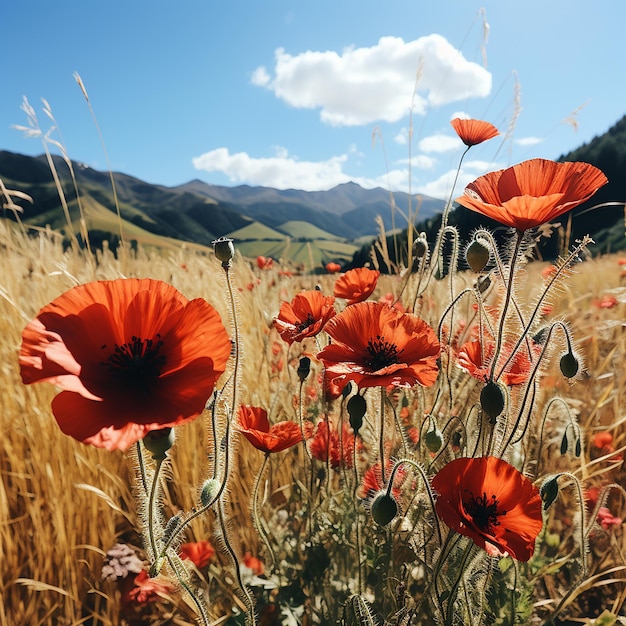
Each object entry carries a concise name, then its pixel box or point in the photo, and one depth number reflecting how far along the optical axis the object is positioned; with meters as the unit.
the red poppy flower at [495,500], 0.28
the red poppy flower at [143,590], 0.48
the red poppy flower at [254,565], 0.51
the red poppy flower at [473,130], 0.44
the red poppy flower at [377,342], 0.33
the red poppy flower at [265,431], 0.37
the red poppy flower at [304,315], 0.40
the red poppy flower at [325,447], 0.51
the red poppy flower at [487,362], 0.38
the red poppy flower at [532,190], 0.28
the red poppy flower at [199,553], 0.49
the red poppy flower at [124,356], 0.22
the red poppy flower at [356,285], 0.46
